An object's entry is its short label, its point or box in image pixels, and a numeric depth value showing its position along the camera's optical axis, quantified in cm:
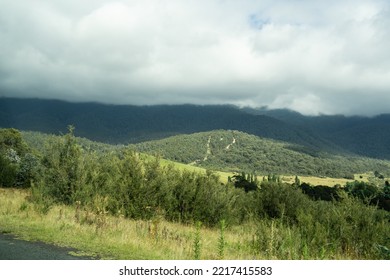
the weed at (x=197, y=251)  1207
